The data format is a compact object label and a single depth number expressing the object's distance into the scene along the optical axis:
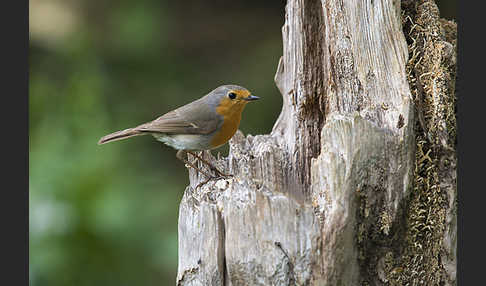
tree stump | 6.78
